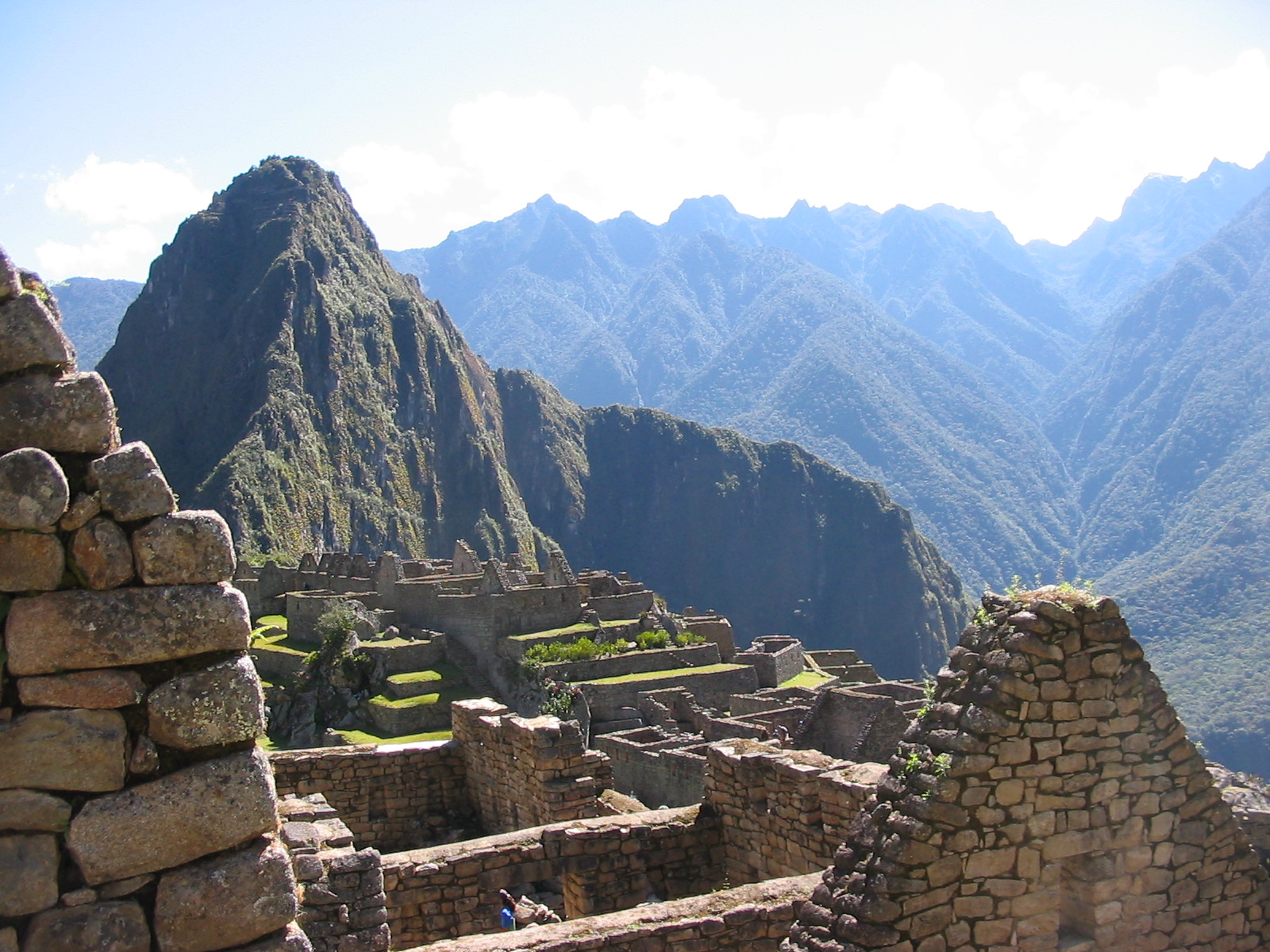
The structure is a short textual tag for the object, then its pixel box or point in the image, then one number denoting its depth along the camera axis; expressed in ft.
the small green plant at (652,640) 137.59
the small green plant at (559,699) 115.55
